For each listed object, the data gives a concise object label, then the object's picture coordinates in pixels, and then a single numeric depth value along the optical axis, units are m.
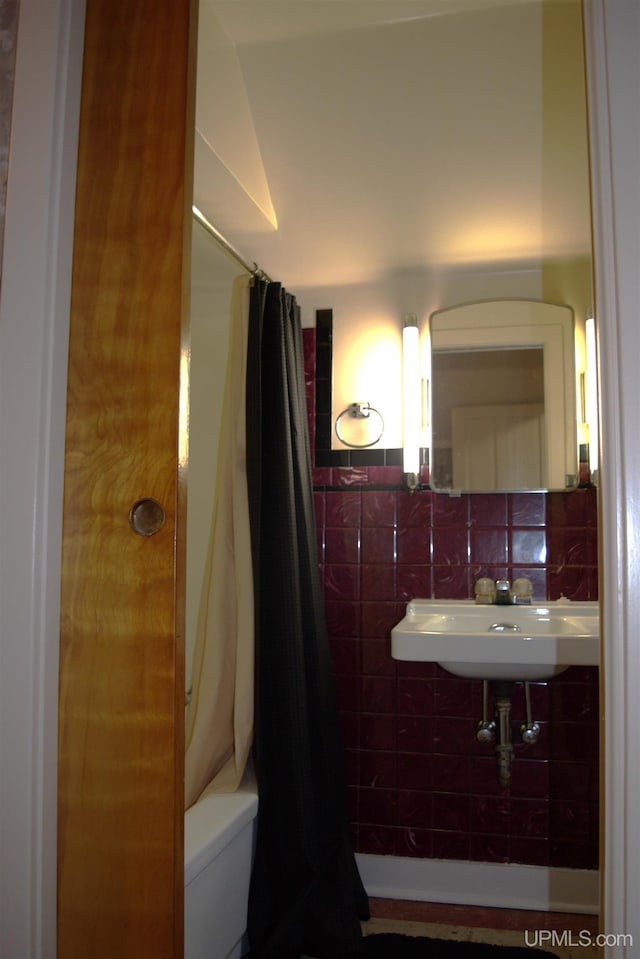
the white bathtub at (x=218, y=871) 1.47
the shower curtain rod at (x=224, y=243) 1.82
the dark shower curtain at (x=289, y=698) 1.80
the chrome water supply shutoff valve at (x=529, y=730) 2.03
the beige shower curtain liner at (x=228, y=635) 1.86
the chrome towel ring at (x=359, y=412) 2.33
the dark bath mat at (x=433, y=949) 1.84
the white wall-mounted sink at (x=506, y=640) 1.70
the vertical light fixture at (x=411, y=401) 2.25
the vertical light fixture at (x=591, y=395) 2.17
